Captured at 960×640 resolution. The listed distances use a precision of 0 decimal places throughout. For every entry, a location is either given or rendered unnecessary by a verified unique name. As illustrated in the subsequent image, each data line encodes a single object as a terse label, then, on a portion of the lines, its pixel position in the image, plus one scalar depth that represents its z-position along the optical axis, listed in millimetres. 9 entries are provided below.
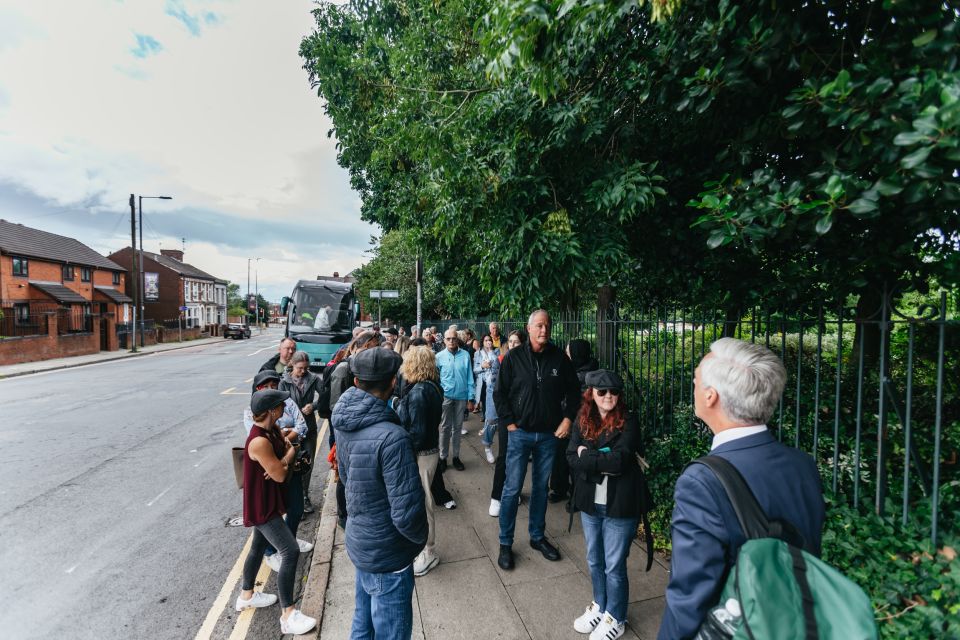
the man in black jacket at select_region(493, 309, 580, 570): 3744
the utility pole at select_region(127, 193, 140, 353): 26188
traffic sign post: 13180
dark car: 44562
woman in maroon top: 2988
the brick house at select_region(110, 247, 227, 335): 48406
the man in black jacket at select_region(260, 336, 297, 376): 5270
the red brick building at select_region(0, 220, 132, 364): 21562
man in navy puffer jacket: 2287
